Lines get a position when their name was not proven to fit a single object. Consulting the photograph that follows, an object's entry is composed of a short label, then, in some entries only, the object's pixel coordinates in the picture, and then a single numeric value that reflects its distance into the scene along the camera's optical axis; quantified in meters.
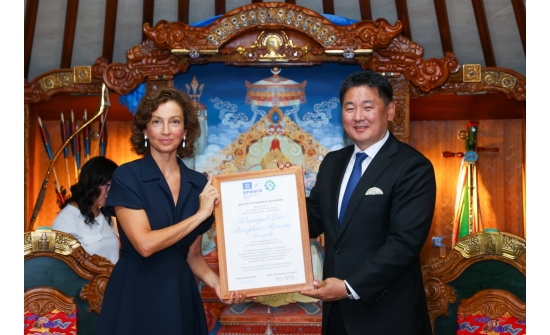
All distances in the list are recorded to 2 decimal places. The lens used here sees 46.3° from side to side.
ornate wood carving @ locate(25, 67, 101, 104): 5.01
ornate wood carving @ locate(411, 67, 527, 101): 4.88
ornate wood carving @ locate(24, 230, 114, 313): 3.91
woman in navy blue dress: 2.34
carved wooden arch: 4.52
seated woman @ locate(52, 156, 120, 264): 4.46
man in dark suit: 2.42
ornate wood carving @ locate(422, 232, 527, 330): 3.69
